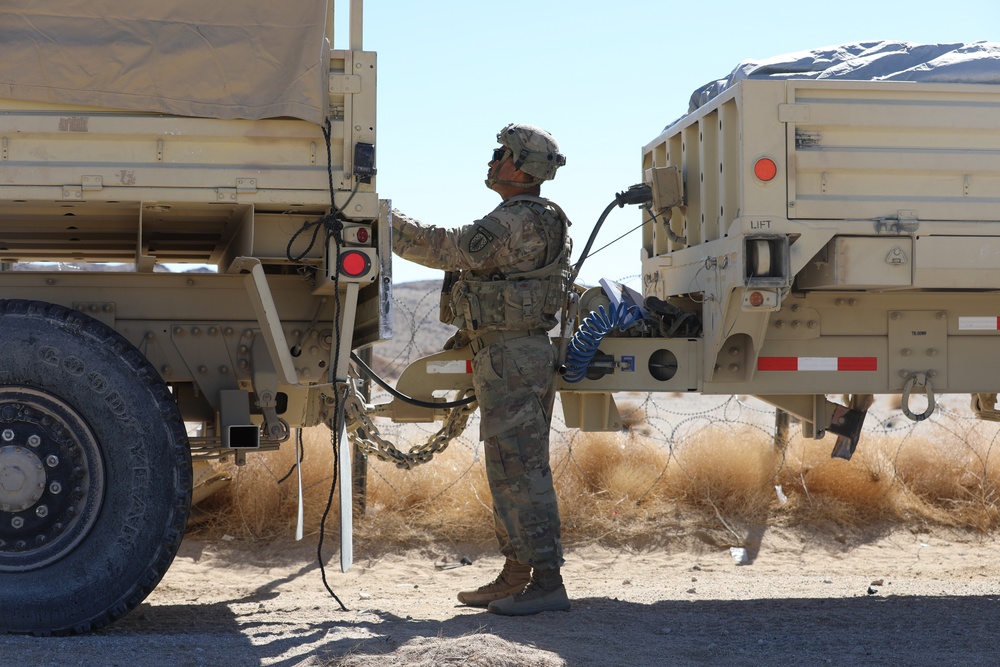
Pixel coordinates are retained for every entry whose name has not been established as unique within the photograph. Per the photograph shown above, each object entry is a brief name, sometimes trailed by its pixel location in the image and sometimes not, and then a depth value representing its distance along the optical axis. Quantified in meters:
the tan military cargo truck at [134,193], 4.28
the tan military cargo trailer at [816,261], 4.98
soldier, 5.06
